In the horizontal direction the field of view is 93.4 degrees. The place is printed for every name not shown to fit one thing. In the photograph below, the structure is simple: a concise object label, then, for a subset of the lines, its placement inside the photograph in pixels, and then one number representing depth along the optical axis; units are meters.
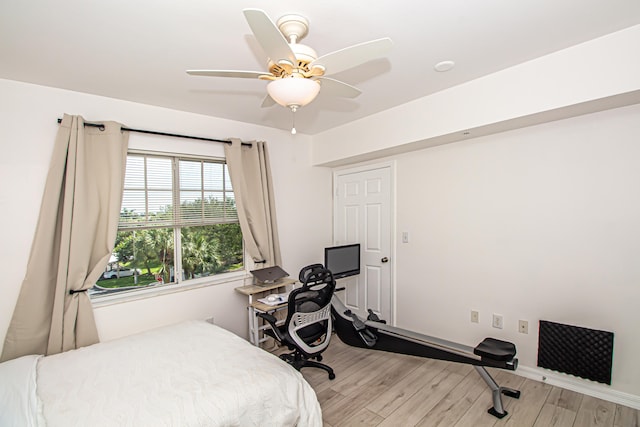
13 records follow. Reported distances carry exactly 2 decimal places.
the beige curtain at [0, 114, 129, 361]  2.33
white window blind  2.86
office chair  2.46
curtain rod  2.59
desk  2.94
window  2.85
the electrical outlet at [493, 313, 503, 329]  2.80
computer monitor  3.43
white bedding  1.44
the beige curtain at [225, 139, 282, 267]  3.33
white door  3.71
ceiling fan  1.38
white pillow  1.37
